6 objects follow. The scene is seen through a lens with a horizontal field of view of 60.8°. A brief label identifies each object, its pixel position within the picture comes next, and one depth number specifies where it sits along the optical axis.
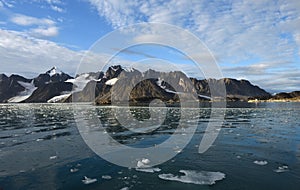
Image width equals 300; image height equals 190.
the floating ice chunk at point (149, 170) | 12.67
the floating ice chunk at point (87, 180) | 11.27
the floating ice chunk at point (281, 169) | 12.41
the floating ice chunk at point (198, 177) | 11.20
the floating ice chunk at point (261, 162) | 13.65
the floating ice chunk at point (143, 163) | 13.55
